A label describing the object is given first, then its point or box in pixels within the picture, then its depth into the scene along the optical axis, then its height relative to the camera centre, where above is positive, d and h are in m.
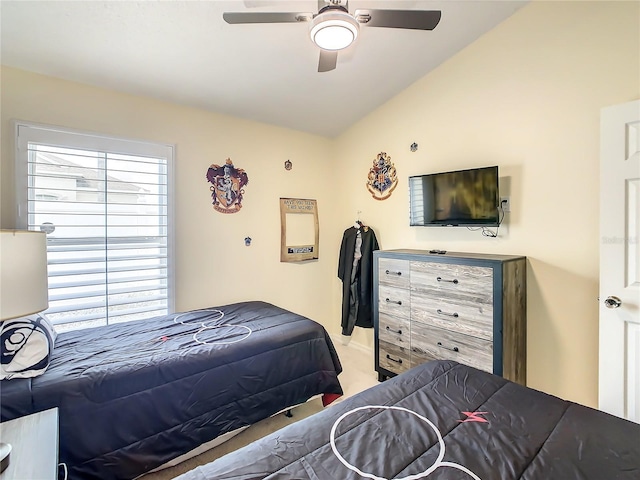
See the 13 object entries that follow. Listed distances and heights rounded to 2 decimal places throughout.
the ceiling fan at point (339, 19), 1.46 +1.05
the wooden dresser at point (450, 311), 2.14 -0.56
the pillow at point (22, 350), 1.52 -0.56
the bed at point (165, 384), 1.49 -0.81
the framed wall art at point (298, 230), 3.49 +0.08
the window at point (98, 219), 2.20 +0.14
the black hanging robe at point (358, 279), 3.33 -0.45
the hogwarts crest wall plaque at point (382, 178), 3.26 +0.62
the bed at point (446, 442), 0.93 -0.67
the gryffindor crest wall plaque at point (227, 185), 3.00 +0.49
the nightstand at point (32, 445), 0.97 -0.71
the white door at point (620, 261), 1.74 -0.13
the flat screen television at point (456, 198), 2.37 +0.31
